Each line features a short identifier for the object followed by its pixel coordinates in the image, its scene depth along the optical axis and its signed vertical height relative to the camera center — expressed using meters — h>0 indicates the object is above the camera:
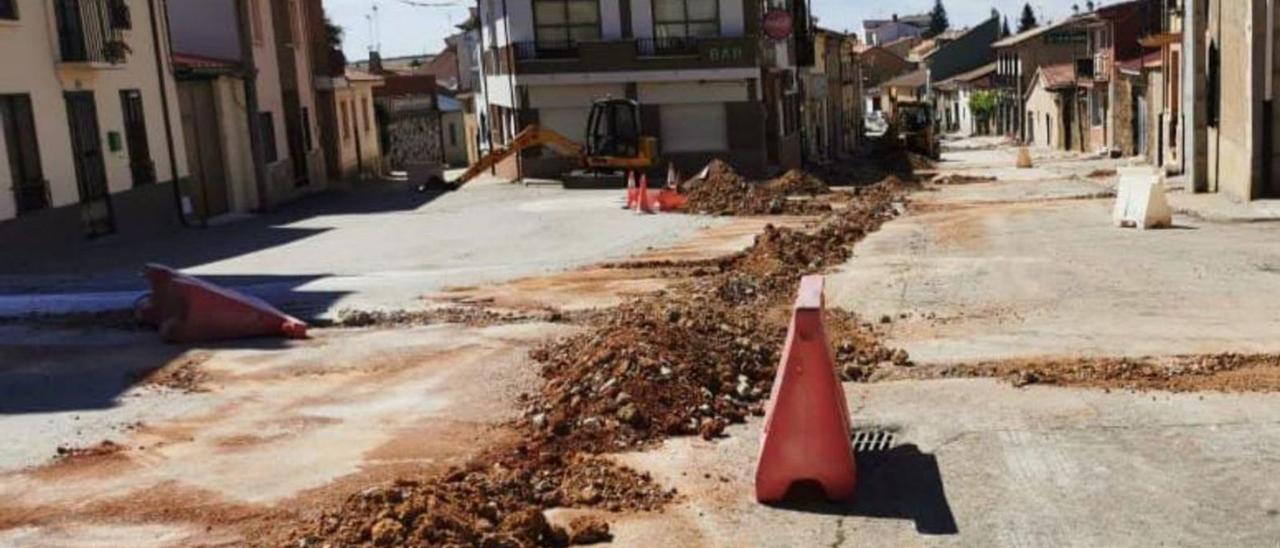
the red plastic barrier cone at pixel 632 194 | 27.91 -1.92
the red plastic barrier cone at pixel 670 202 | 27.28 -2.08
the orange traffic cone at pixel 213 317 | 11.52 -1.60
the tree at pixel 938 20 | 162.15 +8.20
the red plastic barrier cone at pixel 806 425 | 6.69 -1.71
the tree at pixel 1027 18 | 124.06 +5.53
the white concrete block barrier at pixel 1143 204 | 20.00 -2.12
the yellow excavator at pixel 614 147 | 34.88 -1.08
